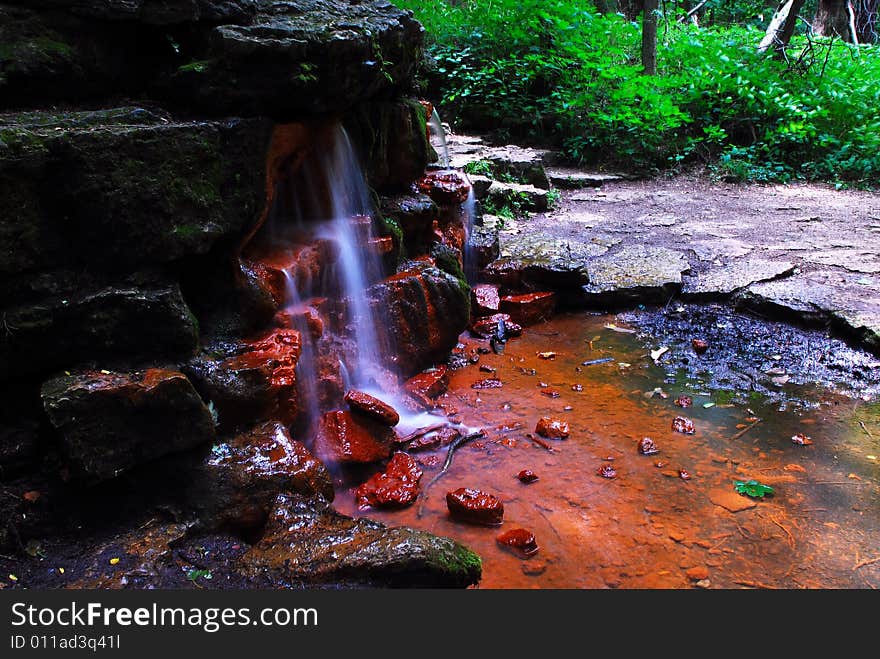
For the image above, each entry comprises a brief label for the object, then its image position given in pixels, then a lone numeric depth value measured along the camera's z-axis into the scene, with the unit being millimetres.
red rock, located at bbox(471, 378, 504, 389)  4164
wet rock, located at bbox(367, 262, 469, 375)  4098
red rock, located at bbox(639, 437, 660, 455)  3337
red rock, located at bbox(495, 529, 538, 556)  2625
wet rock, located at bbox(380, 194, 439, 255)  4504
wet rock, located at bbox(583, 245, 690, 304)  5195
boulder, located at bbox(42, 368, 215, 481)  2193
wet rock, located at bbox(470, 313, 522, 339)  4961
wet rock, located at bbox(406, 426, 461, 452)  3457
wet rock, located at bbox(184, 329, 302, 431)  2693
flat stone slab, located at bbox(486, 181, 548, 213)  7230
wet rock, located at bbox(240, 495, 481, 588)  2072
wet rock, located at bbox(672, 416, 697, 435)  3531
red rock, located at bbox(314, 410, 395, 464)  3180
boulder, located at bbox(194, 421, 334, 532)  2473
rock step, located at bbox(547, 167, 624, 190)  8672
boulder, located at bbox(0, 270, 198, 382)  2244
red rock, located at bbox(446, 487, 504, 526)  2799
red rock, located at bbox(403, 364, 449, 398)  3988
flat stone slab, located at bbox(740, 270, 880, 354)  4276
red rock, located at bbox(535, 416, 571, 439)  3506
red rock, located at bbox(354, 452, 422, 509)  2961
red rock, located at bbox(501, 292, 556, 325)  5141
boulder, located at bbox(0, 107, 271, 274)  2195
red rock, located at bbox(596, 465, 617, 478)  3158
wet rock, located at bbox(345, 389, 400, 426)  3363
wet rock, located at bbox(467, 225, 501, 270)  5614
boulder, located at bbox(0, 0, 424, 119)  2428
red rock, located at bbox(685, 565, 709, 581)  2465
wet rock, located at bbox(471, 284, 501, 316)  5156
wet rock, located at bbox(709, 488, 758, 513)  2884
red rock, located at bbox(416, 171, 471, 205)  5079
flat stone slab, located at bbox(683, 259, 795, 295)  5117
